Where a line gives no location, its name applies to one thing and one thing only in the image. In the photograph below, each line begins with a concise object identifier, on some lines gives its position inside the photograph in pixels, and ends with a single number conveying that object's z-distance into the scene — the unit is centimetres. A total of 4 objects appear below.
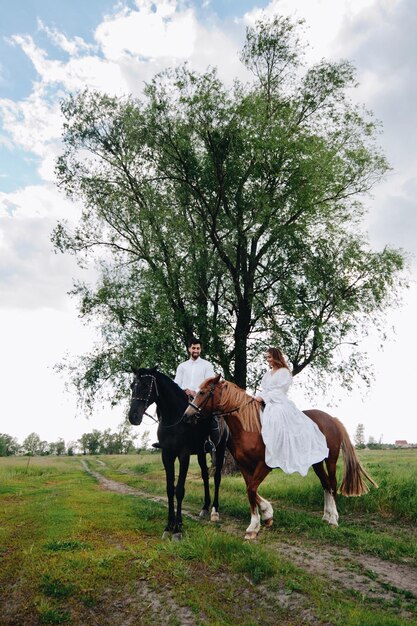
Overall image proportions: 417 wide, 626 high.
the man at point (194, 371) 992
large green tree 1636
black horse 787
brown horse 825
